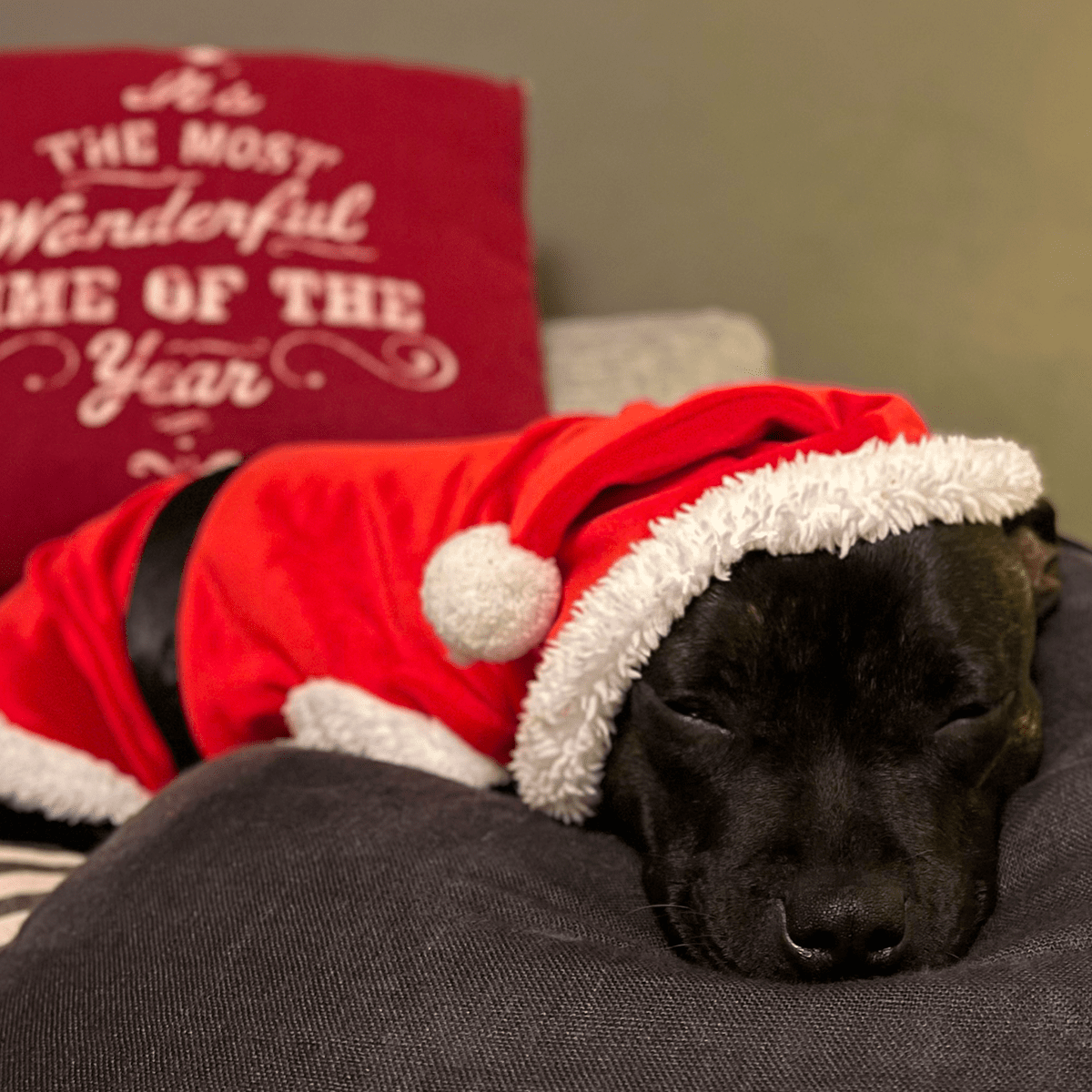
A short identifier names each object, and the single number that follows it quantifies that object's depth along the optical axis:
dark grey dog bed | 0.33
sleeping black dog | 0.42
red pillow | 0.68
